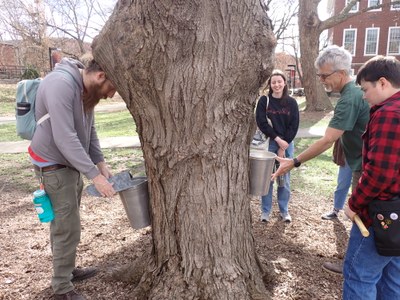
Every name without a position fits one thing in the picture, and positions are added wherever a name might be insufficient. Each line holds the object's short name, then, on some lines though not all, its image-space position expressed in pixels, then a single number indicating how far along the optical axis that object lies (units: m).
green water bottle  2.44
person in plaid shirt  1.87
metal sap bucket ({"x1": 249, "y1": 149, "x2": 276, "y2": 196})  2.58
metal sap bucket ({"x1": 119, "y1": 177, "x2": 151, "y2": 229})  2.41
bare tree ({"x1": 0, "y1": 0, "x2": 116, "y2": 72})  26.52
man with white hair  2.93
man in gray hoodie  2.30
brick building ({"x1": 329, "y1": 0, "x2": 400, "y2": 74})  32.34
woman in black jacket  3.95
